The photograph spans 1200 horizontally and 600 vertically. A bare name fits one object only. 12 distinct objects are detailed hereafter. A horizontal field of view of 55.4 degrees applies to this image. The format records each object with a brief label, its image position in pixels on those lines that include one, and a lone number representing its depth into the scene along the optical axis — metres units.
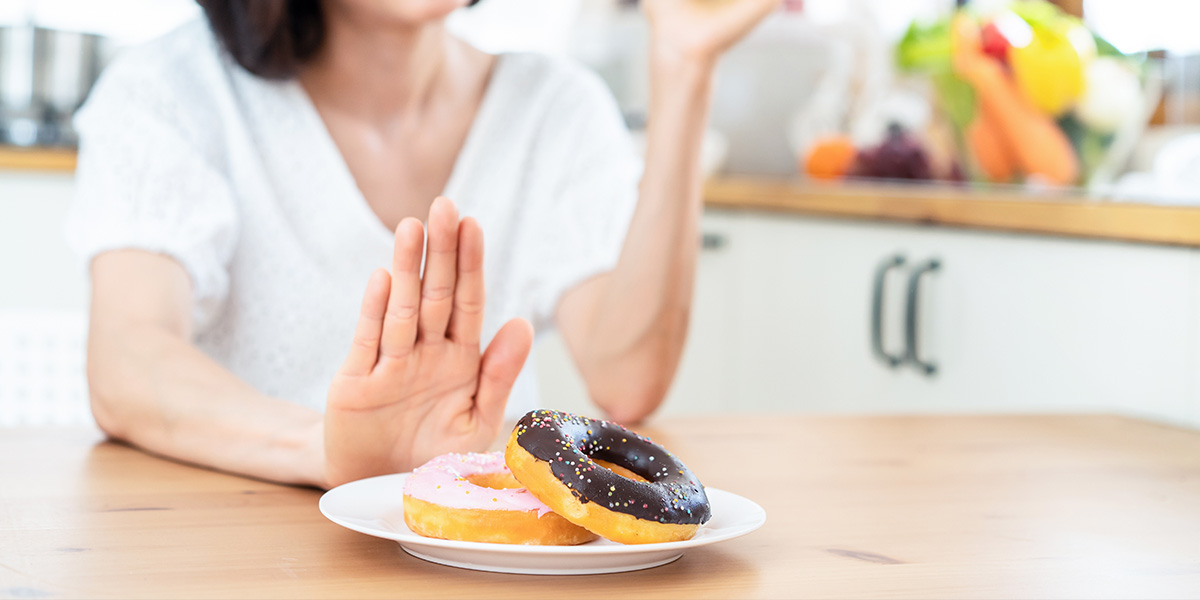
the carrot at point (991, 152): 1.63
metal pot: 2.23
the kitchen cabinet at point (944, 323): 1.15
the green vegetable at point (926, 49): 1.71
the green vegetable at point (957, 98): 1.66
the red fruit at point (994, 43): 1.55
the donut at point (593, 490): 0.50
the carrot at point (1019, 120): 1.54
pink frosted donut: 0.51
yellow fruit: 1.47
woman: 0.72
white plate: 0.49
